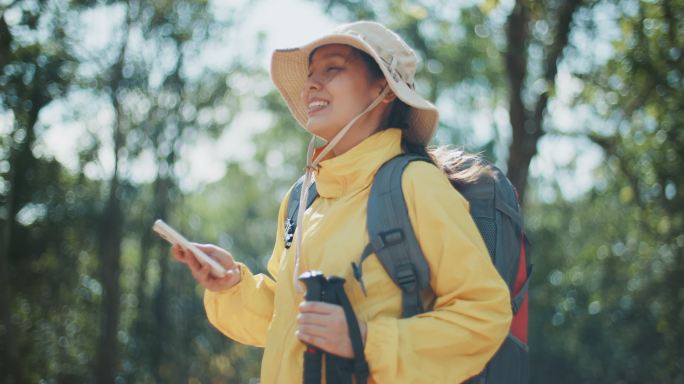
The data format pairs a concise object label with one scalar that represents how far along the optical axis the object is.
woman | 2.22
